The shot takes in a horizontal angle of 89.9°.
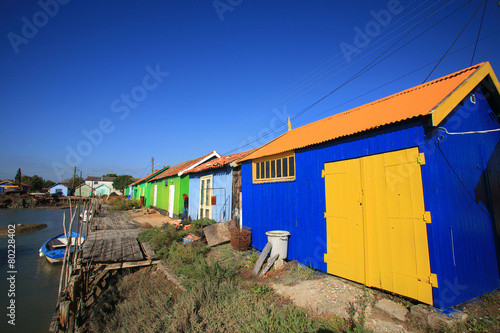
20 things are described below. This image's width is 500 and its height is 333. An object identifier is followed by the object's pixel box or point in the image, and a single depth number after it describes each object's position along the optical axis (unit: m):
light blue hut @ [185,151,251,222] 10.52
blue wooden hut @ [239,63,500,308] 4.19
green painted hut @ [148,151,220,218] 16.22
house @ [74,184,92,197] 71.71
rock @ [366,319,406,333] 3.68
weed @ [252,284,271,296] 5.24
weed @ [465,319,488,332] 3.64
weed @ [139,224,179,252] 9.28
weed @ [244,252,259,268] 7.19
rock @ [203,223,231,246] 9.36
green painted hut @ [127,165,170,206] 29.91
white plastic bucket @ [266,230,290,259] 6.82
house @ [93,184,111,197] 75.13
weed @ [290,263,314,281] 5.88
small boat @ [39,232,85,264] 11.47
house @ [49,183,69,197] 67.00
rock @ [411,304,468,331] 3.60
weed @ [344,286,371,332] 3.59
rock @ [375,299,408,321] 3.98
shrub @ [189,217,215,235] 10.70
